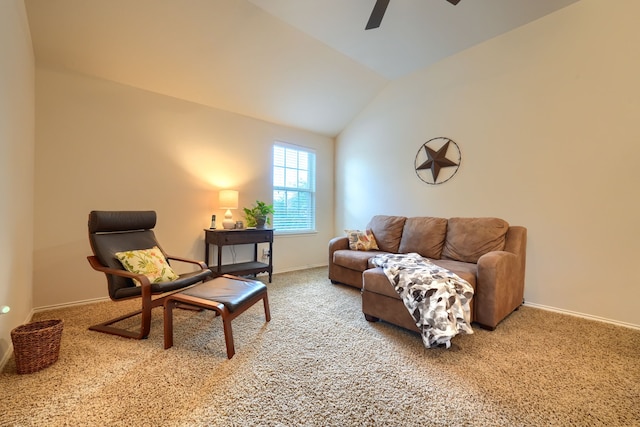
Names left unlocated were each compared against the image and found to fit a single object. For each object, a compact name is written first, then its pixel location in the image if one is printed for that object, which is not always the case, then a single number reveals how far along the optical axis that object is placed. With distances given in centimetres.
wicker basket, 153
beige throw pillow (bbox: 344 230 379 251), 358
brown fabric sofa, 220
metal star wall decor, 338
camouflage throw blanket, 181
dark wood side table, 327
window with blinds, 431
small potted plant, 373
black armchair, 200
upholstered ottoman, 177
